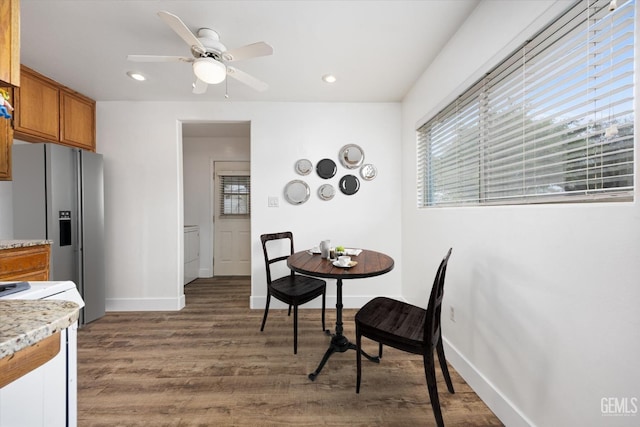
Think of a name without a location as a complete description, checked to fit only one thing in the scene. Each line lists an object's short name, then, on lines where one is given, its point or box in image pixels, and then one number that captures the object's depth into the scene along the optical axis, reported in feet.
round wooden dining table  4.91
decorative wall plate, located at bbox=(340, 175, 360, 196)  9.13
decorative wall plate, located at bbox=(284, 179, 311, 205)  9.07
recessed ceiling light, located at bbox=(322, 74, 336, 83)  7.32
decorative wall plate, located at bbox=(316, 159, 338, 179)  9.09
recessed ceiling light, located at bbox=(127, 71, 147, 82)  7.21
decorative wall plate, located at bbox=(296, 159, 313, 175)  9.07
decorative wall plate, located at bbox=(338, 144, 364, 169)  9.06
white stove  3.02
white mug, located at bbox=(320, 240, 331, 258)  6.35
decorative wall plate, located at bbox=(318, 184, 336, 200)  9.10
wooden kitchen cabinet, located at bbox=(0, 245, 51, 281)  5.04
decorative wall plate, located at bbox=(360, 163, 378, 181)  9.16
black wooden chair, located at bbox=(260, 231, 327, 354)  6.32
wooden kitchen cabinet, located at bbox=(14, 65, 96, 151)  6.96
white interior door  13.80
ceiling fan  4.81
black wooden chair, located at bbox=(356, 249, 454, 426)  3.94
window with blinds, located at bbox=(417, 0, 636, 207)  2.79
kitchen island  1.43
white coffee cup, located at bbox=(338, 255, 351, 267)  5.39
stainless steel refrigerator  7.03
